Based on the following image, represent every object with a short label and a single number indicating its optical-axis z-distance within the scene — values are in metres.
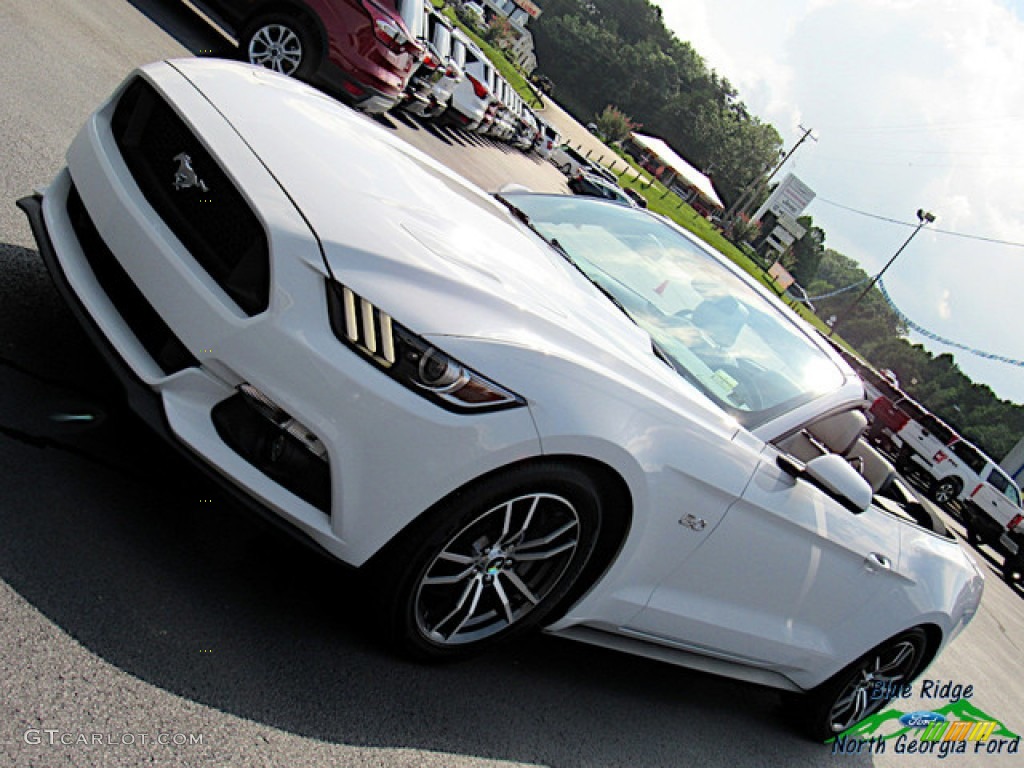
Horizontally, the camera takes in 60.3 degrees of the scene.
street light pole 63.92
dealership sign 115.25
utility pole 125.94
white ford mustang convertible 2.38
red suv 8.63
